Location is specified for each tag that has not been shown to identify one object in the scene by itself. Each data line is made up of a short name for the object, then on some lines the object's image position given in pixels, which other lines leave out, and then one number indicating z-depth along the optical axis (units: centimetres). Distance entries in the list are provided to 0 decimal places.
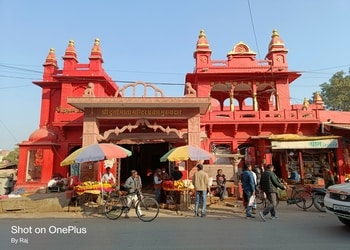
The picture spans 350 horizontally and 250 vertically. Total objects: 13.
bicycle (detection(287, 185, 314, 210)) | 1008
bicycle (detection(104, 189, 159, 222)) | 843
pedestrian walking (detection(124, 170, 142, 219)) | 868
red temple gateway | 1253
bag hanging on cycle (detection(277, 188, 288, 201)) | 1269
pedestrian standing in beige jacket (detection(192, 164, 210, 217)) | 891
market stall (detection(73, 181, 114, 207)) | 989
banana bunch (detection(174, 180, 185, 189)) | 1016
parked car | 637
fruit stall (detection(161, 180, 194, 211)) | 1016
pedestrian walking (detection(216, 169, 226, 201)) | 1191
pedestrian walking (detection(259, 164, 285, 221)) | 797
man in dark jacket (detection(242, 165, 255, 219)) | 852
